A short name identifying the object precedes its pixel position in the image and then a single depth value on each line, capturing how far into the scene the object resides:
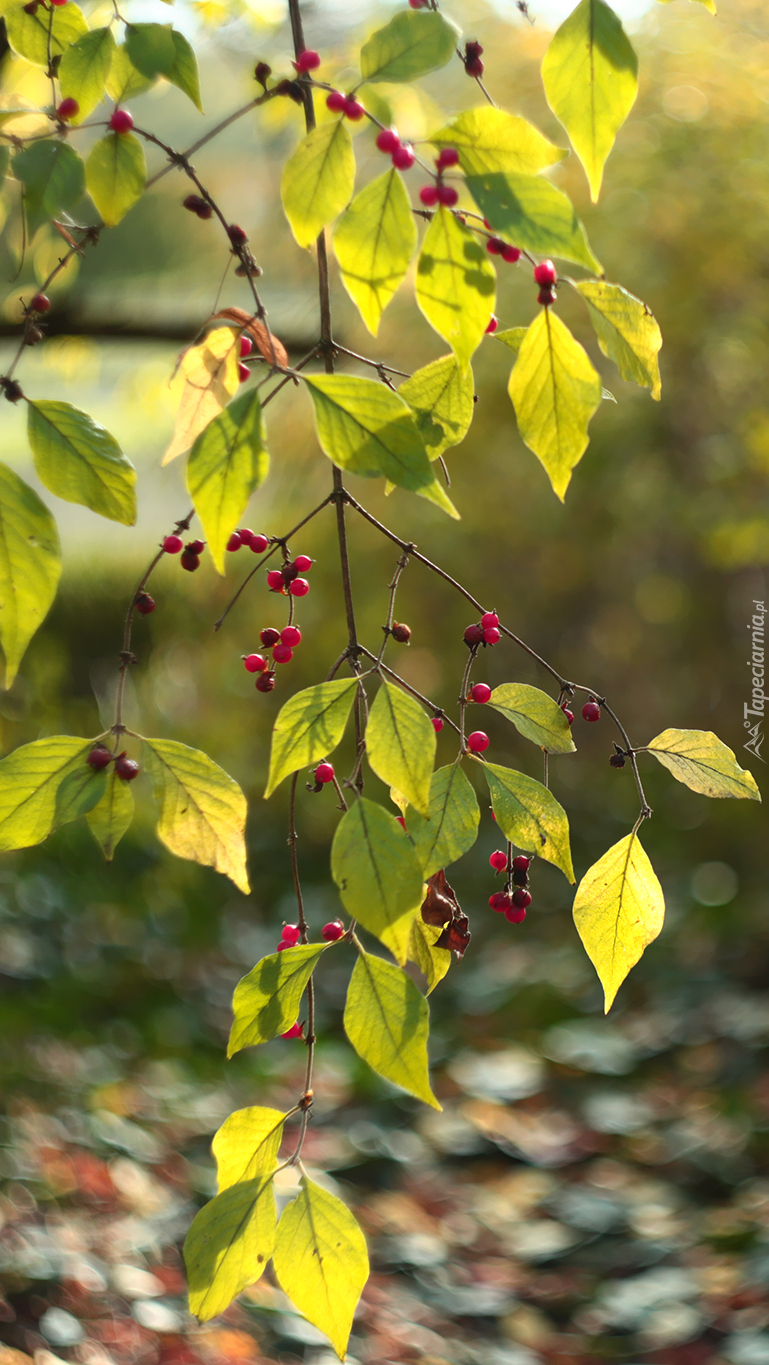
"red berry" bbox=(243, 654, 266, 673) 1.29
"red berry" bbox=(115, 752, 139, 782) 1.20
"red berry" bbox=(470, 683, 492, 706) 1.25
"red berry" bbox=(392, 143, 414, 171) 1.17
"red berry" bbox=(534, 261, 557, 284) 1.18
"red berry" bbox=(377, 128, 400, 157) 1.17
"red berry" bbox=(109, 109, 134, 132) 1.18
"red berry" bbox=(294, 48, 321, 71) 1.21
